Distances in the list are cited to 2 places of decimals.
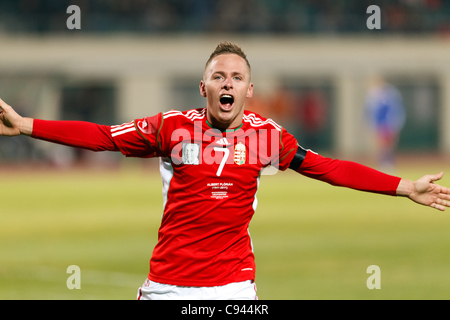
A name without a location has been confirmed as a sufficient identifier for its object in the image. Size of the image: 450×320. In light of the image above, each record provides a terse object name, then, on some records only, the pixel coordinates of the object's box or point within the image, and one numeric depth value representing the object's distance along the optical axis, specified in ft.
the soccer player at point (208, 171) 27.89
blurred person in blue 148.46
